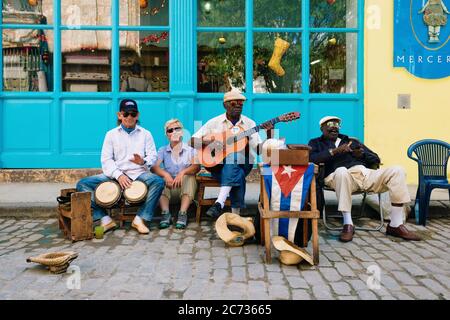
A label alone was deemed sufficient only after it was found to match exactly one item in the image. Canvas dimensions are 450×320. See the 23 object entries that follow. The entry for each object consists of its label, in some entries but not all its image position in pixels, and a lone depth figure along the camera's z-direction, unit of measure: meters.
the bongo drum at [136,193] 4.95
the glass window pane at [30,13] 7.40
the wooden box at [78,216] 4.60
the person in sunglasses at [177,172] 5.29
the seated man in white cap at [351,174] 4.77
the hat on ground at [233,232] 4.38
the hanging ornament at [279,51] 7.61
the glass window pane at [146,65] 7.51
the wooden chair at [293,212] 3.87
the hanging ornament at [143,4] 7.53
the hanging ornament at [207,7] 7.59
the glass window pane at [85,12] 7.41
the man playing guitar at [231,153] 5.09
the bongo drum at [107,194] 4.91
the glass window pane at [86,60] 7.45
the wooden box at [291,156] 3.99
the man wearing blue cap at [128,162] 5.04
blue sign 7.22
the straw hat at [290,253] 3.73
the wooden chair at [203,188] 5.25
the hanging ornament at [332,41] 7.64
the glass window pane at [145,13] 7.50
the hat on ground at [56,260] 3.55
